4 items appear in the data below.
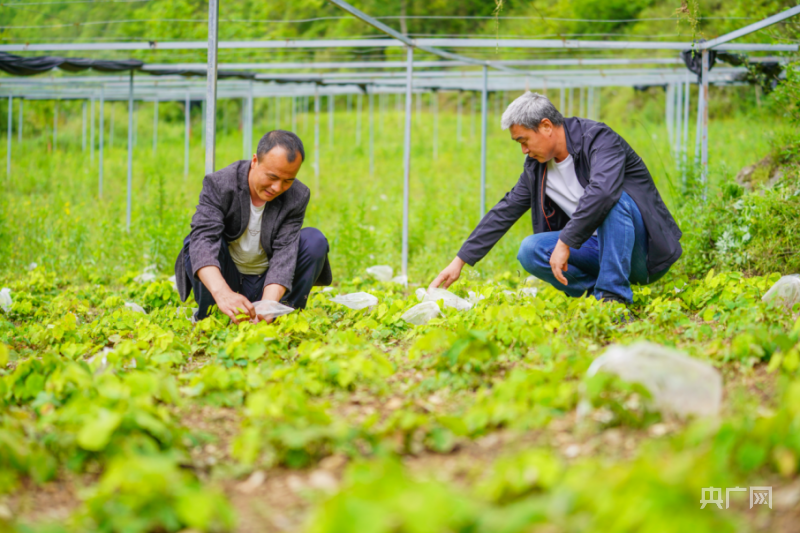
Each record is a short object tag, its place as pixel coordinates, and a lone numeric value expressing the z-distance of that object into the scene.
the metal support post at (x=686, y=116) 8.46
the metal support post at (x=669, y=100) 11.48
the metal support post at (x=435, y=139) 14.59
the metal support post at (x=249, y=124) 9.93
